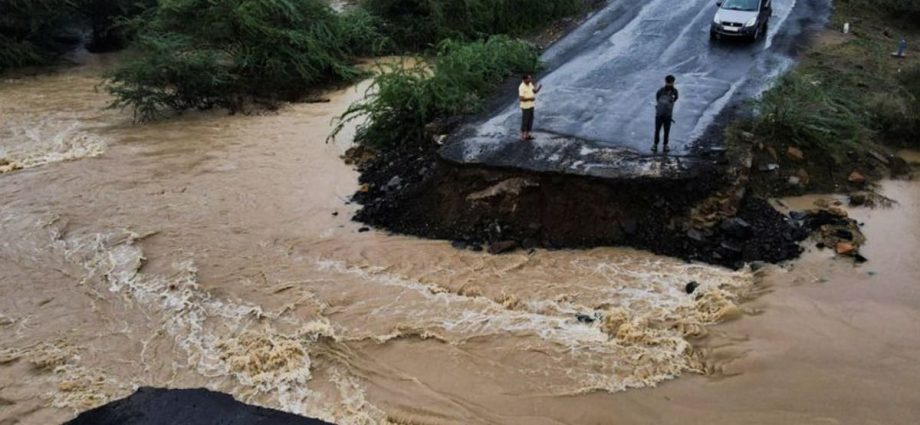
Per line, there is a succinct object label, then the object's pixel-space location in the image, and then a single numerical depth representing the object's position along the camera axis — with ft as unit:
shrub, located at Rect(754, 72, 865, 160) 44.01
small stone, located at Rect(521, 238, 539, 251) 39.04
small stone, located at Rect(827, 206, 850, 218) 39.65
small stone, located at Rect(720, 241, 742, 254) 36.76
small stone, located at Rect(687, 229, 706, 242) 37.78
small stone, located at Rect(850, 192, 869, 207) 41.19
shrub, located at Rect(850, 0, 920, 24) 71.05
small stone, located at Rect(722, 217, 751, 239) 37.52
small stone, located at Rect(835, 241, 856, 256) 36.83
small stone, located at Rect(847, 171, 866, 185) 43.12
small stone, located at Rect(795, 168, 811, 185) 42.69
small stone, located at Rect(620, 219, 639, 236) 38.47
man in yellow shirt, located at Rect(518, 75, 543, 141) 41.45
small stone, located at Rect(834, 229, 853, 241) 37.90
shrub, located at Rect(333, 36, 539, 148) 50.80
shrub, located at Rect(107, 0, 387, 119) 63.77
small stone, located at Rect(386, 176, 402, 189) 45.44
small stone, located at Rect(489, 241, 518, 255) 38.74
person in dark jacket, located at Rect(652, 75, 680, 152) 38.65
